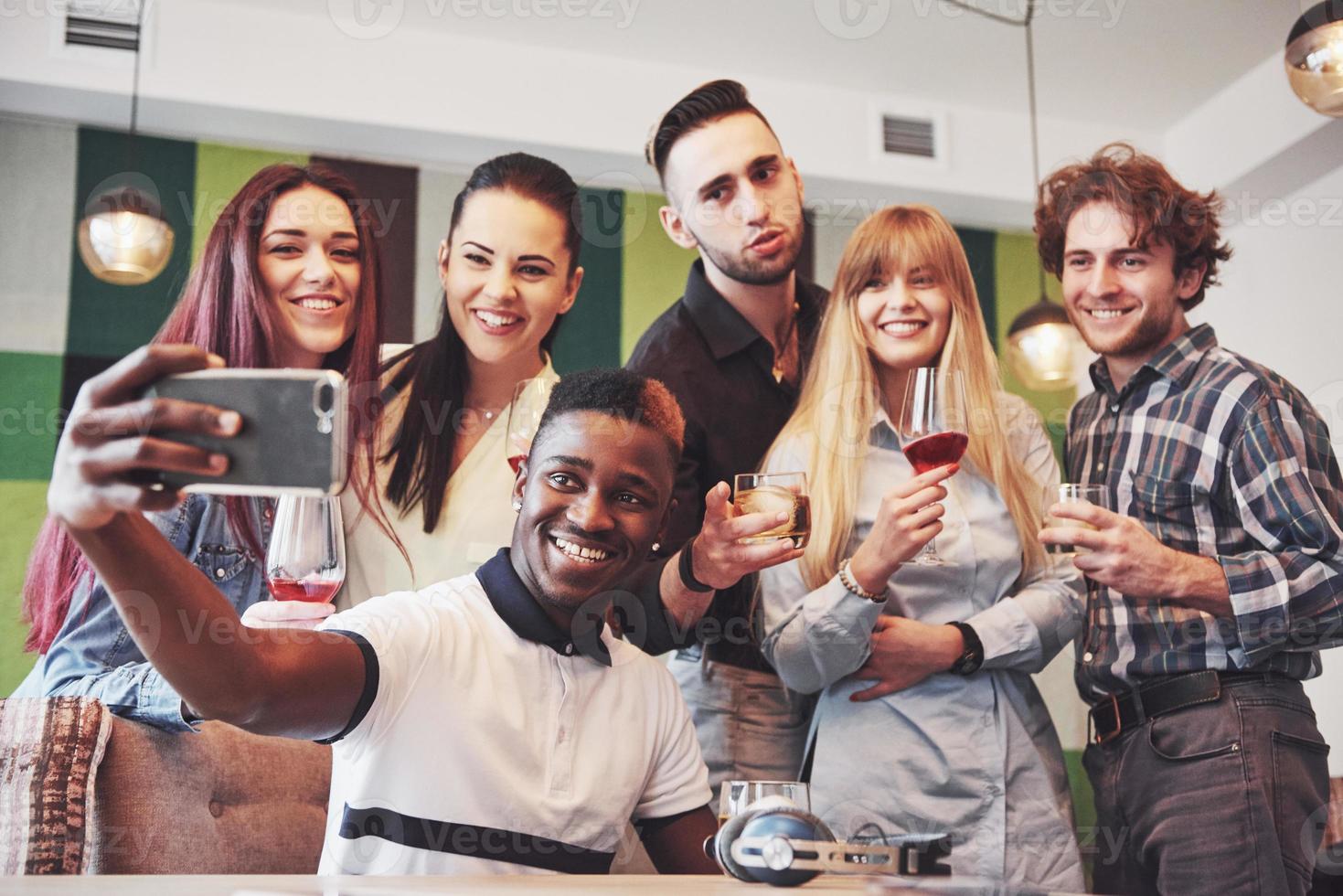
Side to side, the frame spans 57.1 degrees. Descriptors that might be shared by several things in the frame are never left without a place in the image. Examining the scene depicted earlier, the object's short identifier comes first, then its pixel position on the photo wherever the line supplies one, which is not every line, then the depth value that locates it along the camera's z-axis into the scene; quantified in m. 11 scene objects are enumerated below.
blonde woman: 2.27
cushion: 1.94
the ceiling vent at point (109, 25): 3.60
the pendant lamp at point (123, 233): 2.91
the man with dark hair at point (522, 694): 1.54
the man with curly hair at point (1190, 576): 2.27
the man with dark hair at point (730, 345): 2.55
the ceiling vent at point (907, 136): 4.24
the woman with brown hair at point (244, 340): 2.22
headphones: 1.30
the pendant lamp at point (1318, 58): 2.54
